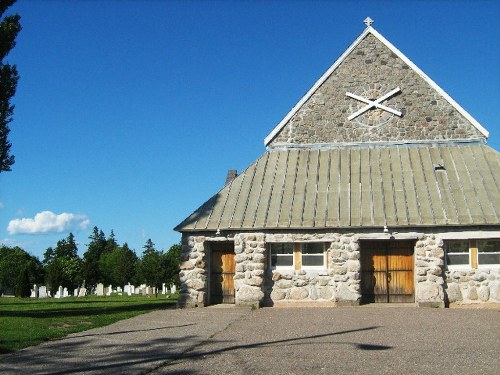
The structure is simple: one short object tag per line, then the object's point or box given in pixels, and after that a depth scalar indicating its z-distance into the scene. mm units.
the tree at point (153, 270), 32188
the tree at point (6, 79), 16000
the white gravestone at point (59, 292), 36506
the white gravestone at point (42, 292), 37062
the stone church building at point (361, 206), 17641
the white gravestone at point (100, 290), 37059
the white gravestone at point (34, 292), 37544
